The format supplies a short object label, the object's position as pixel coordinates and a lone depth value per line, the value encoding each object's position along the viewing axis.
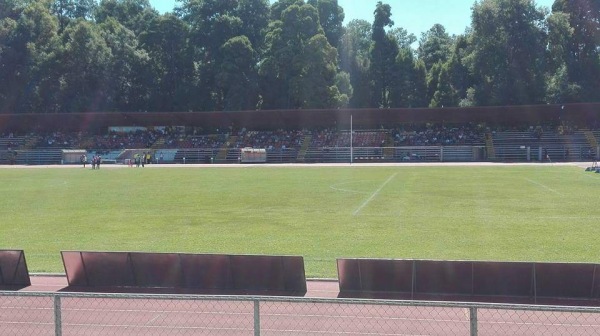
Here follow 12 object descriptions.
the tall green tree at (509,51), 82.44
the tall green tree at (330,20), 100.69
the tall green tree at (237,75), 90.25
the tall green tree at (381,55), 94.12
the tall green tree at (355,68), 95.88
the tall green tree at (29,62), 90.56
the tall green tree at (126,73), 92.50
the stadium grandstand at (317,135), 76.00
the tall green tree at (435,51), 107.25
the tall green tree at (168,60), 96.19
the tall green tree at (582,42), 83.39
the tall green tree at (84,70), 89.88
